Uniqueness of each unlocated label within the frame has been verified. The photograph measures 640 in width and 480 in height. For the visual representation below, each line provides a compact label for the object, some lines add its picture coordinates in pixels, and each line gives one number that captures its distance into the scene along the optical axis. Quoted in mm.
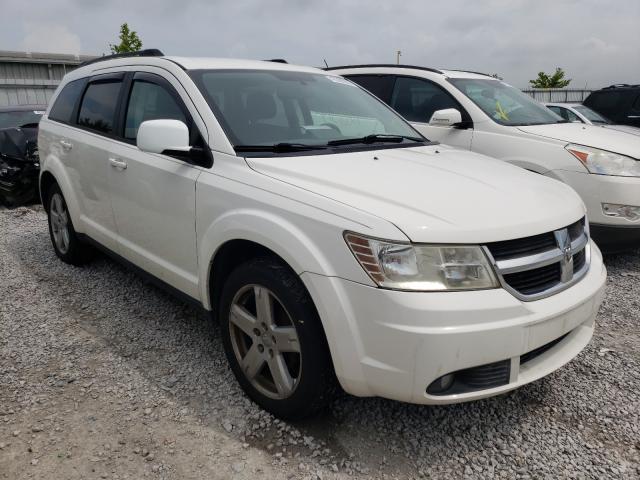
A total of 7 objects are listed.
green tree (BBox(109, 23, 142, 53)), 25688
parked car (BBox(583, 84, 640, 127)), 11094
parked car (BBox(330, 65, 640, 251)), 4418
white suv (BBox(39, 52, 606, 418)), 2035
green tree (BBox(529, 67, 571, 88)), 35219
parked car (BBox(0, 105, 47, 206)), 7426
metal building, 13781
